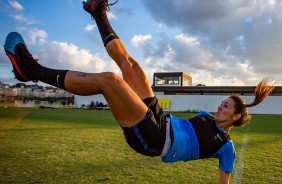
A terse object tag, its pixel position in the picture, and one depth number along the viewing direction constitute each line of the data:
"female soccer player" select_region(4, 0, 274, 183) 3.34
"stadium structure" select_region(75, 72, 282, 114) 36.09
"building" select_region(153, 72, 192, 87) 56.54
